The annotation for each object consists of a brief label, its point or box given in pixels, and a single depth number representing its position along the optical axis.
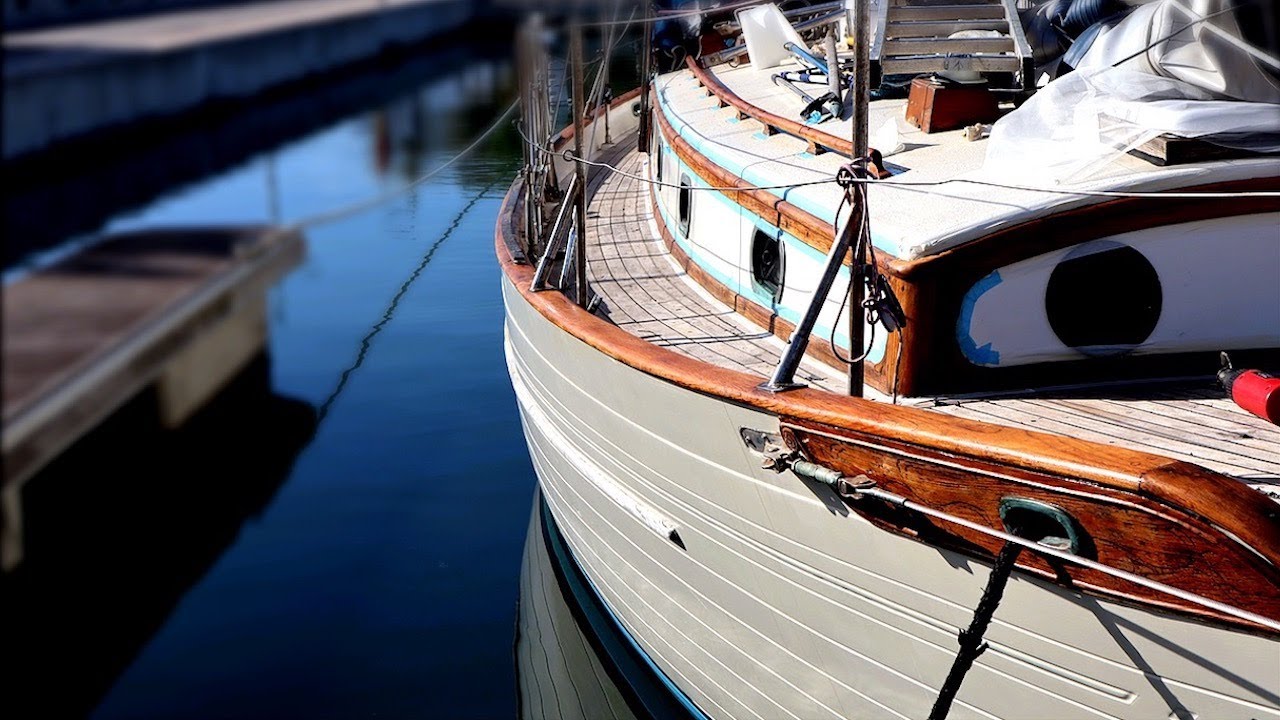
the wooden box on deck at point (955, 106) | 5.89
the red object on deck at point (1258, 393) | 4.24
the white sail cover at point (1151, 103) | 4.59
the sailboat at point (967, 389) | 3.69
